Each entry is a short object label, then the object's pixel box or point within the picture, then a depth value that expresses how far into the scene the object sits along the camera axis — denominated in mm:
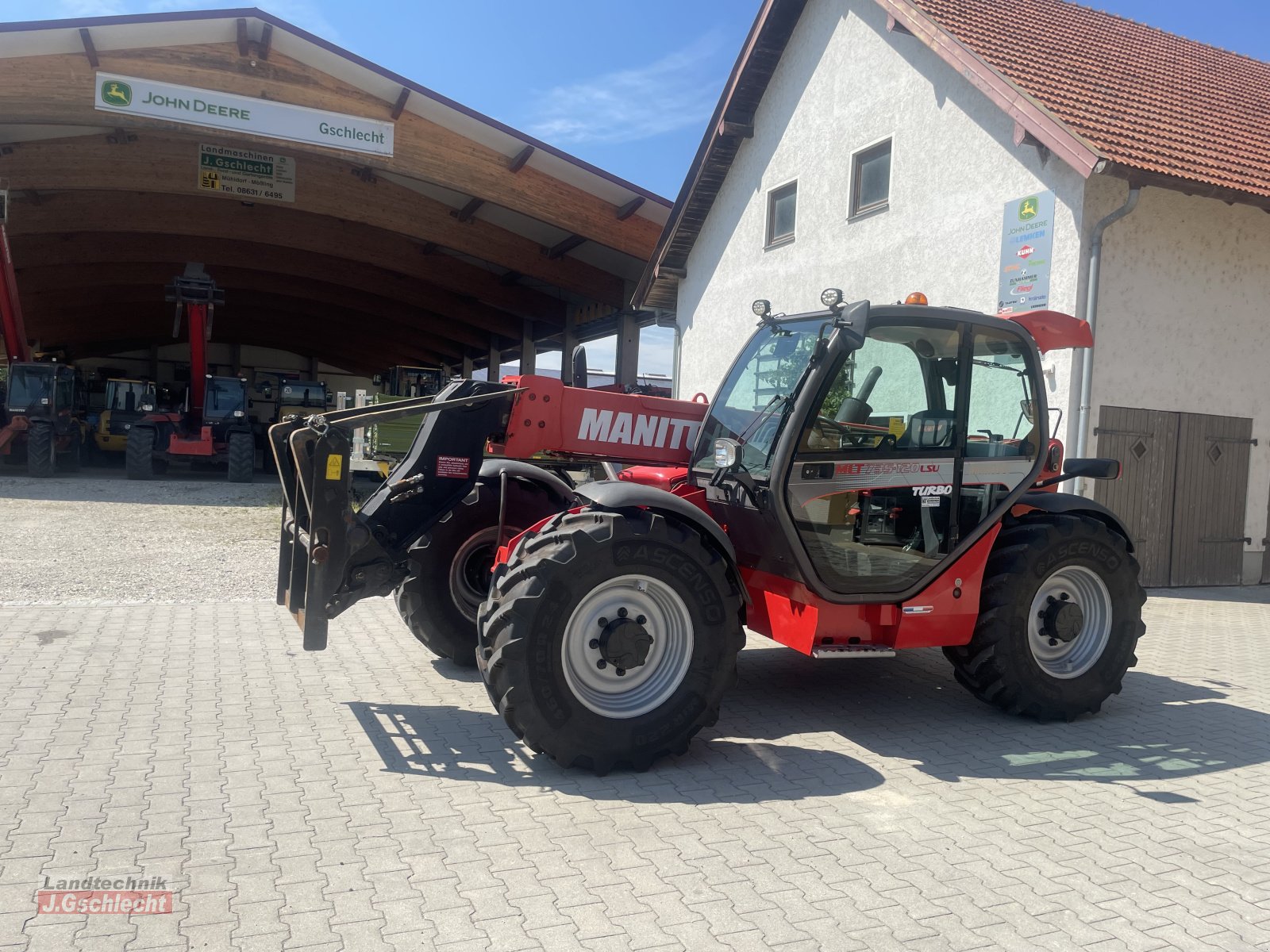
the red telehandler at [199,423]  20609
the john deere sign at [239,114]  15523
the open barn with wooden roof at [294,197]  15609
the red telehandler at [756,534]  4562
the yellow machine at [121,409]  23641
